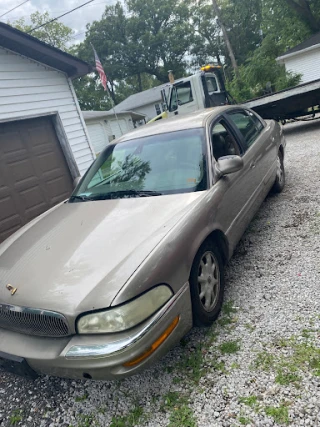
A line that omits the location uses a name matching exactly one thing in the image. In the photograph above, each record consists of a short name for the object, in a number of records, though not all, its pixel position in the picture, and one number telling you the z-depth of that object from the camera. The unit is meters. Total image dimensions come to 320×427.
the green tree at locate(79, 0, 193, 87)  40.31
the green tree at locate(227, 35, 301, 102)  17.19
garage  5.55
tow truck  8.81
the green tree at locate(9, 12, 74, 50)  40.72
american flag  15.10
